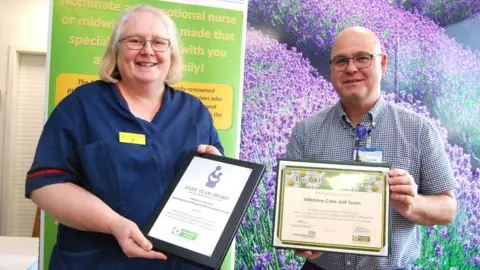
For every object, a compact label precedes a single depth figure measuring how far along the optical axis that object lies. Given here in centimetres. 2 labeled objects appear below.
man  181
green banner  243
